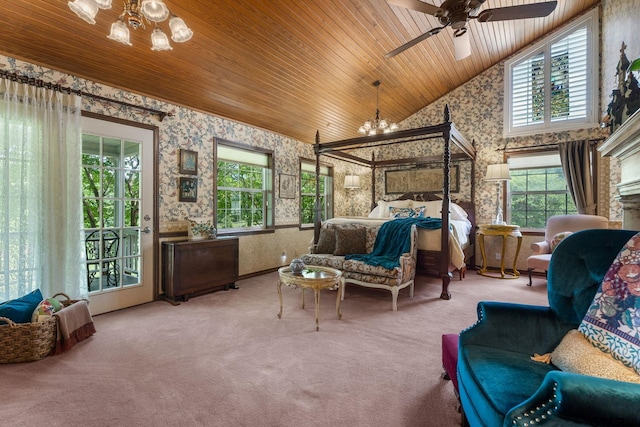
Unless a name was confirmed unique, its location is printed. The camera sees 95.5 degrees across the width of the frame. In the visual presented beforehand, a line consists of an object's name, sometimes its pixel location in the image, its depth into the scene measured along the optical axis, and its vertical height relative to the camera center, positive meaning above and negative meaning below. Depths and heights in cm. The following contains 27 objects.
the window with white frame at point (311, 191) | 589 +40
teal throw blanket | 345 -40
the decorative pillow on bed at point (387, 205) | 573 +10
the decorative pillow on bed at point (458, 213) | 487 -5
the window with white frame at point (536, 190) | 484 +35
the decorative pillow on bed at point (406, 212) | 525 -4
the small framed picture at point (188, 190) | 382 +27
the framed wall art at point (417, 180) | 573 +61
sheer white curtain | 246 +16
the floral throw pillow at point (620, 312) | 102 -39
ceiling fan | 220 +157
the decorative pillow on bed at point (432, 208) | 525 +4
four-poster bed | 354 +54
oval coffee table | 267 -64
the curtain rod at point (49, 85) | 246 +115
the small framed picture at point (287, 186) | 529 +44
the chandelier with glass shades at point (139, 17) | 157 +111
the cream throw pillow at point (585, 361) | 99 -56
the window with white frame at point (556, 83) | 448 +212
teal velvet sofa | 82 -57
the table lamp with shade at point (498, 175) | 478 +58
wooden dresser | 344 -71
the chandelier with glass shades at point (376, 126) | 433 +129
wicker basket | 208 -96
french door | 307 -3
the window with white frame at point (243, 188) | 447 +37
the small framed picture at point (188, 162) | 383 +64
